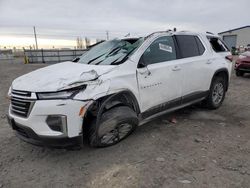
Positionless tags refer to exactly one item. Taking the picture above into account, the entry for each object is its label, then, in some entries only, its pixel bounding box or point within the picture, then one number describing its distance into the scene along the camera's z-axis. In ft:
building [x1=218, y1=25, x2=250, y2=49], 122.93
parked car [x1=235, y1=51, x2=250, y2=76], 34.32
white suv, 9.56
